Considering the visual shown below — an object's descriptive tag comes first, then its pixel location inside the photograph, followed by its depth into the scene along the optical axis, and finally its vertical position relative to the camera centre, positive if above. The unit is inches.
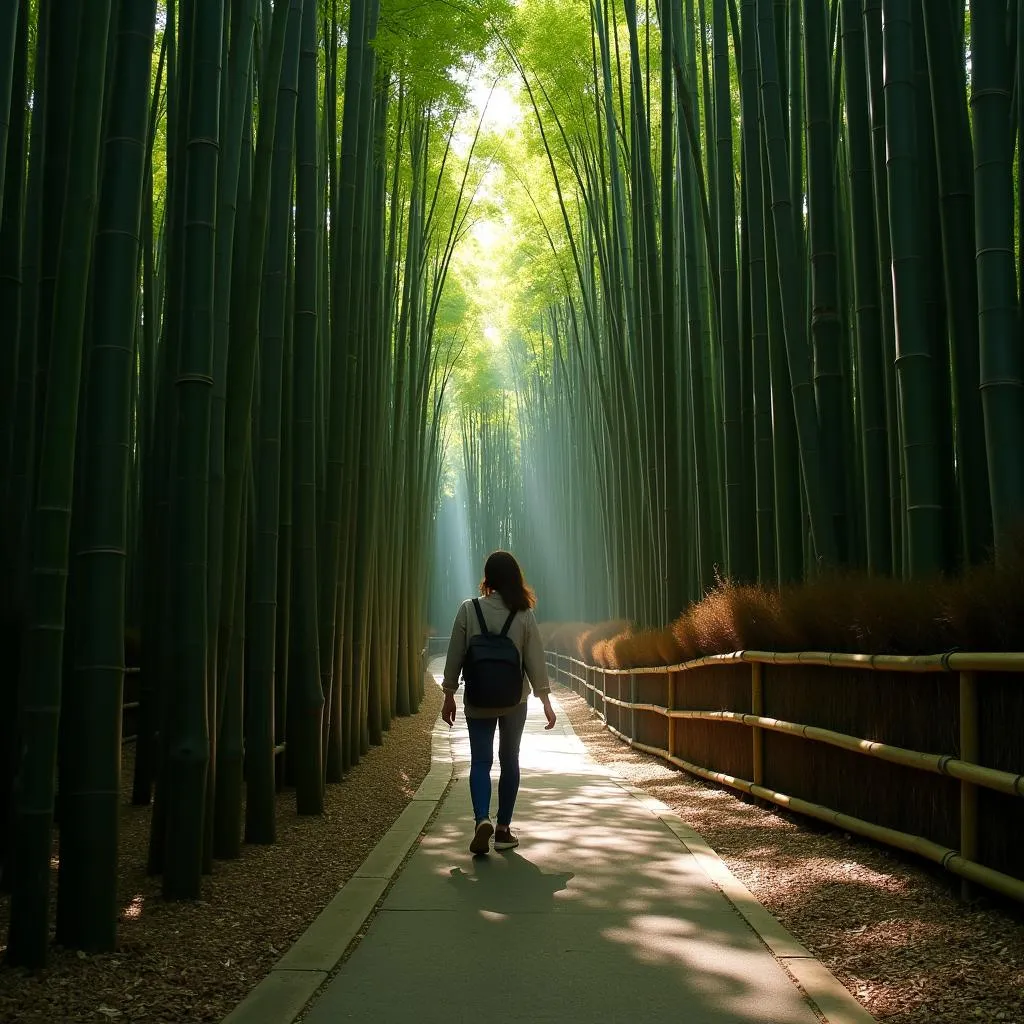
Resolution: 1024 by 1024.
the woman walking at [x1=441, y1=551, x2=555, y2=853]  138.4 -3.5
